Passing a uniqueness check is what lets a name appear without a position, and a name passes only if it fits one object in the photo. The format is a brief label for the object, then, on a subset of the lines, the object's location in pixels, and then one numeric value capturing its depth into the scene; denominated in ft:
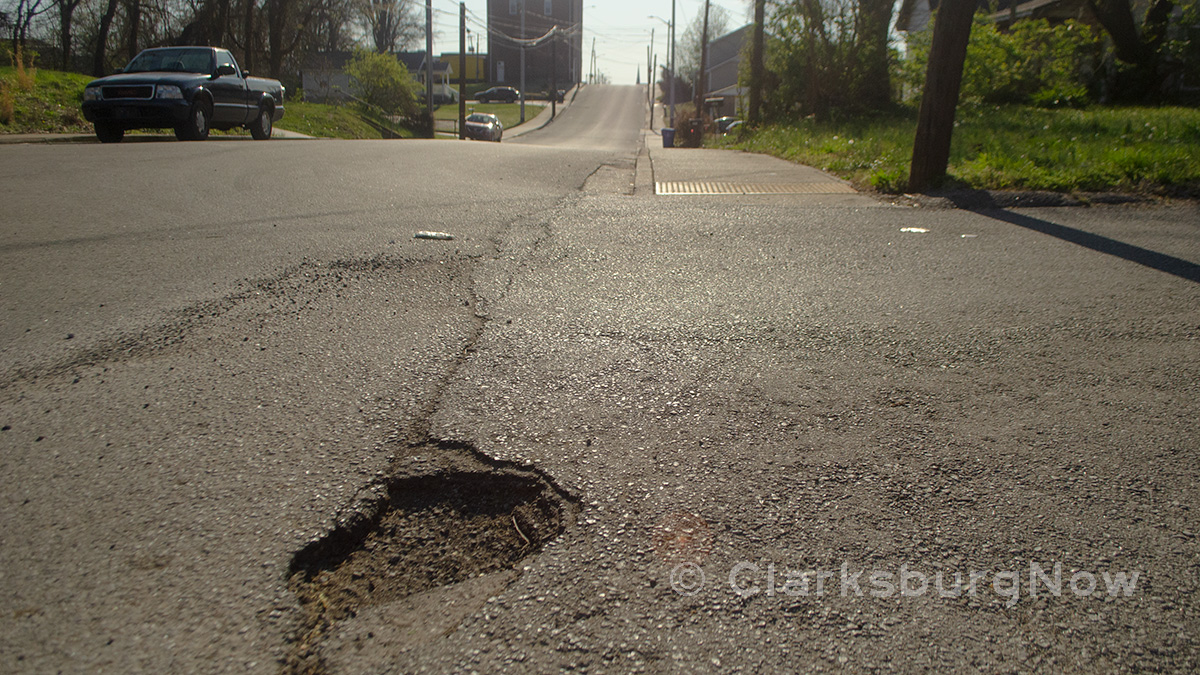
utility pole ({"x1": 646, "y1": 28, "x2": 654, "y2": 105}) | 252.13
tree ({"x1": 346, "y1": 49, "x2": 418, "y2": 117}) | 120.37
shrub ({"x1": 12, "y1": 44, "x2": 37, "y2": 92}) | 51.90
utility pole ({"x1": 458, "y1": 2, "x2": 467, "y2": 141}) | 113.80
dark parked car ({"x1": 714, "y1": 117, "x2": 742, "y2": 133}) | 123.95
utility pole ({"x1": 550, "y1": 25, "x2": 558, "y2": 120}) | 191.25
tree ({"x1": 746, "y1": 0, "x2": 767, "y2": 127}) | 75.03
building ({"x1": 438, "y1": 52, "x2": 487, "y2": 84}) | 290.58
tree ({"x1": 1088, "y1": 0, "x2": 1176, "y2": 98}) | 63.98
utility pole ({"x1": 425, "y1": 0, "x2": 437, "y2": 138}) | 108.37
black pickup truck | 41.98
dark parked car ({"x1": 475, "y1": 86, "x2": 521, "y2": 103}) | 218.18
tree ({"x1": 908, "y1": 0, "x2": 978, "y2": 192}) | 23.47
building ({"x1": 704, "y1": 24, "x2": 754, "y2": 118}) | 249.88
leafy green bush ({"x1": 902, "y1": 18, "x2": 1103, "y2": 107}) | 61.31
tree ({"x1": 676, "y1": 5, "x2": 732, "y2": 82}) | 260.83
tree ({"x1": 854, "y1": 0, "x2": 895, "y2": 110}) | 64.64
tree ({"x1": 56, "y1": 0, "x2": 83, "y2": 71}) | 98.43
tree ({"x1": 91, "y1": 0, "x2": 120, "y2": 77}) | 89.10
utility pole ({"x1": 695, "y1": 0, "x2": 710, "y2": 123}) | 130.41
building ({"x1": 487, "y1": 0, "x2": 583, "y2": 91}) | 276.82
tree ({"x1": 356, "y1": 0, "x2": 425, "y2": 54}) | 216.97
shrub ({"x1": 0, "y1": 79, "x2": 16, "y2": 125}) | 47.29
